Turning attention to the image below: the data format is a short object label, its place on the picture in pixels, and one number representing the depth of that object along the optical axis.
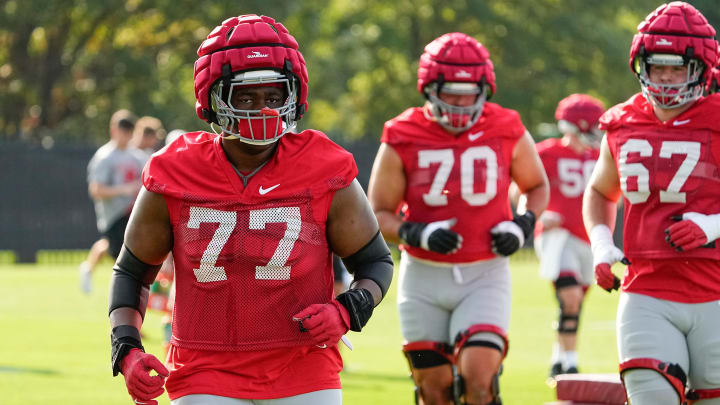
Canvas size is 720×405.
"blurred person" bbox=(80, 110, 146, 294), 28.95
